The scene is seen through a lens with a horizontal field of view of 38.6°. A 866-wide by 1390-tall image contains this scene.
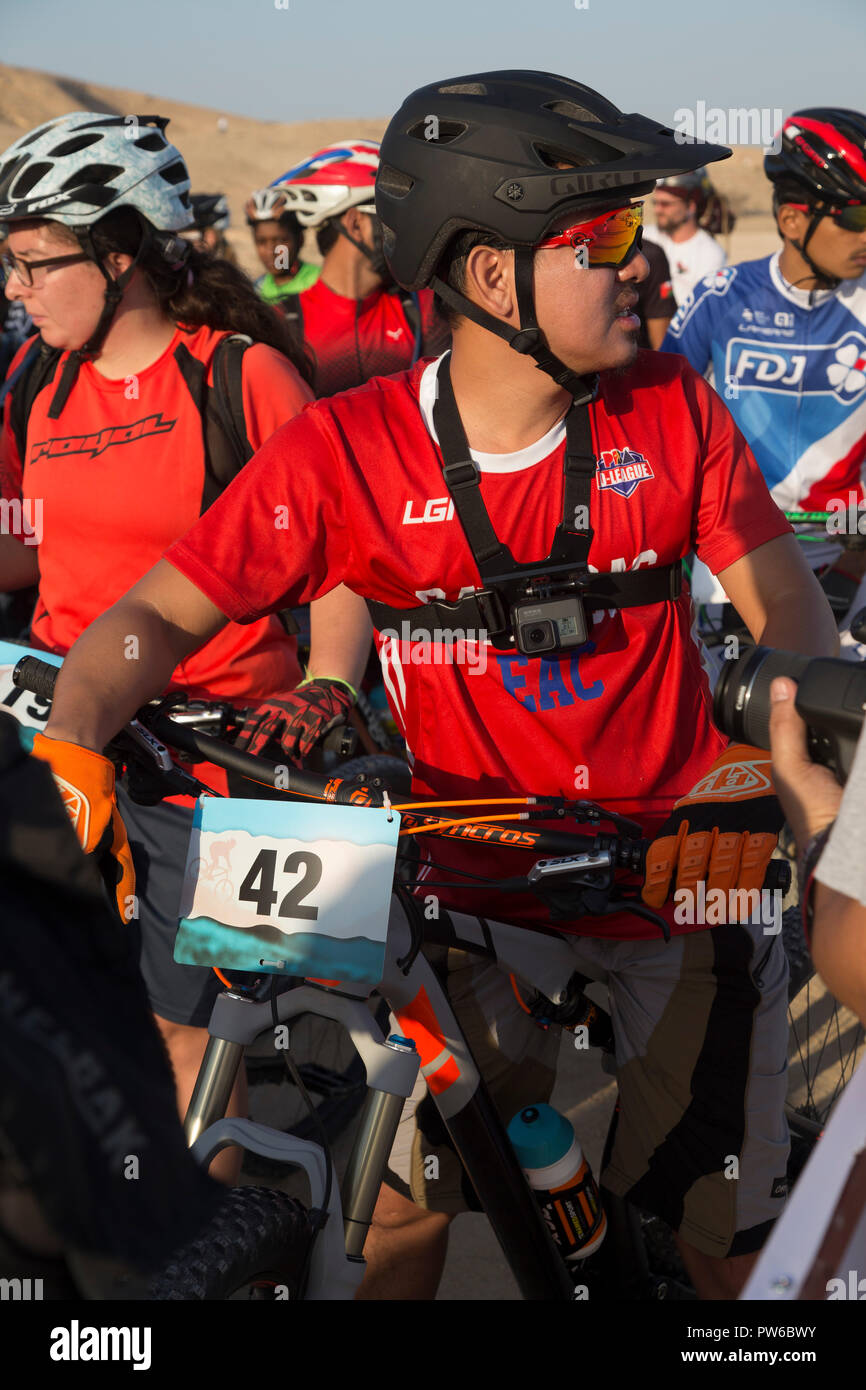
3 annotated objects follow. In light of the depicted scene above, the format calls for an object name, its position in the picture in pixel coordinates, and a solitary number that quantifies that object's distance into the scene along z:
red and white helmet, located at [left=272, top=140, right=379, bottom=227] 7.37
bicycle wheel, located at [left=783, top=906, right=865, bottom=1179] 3.84
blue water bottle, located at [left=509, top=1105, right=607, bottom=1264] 2.80
